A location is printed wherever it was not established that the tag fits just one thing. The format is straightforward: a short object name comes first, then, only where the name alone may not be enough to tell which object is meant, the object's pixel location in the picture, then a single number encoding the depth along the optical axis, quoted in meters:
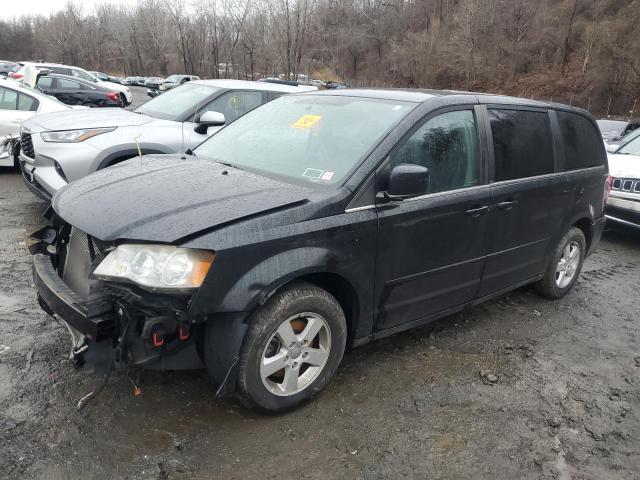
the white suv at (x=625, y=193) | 6.57
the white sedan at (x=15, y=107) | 8.23
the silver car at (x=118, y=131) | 5.30
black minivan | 2.40
